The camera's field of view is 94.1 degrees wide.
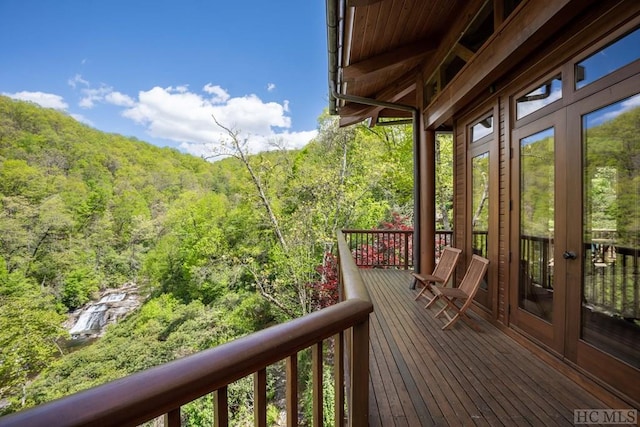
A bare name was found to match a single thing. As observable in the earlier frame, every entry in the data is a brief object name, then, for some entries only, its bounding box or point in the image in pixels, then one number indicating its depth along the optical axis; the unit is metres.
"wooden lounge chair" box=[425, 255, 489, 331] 3.13
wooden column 4.39
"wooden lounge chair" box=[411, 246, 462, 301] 3.88
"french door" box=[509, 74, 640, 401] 1.84
